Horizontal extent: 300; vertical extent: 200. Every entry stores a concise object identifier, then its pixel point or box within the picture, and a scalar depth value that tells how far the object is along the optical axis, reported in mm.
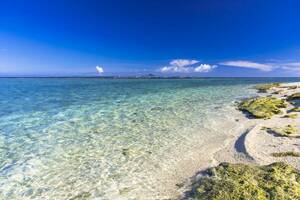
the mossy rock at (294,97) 13342
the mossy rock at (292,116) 8393
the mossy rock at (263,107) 9290
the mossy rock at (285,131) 6200
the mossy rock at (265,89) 23099
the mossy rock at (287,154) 4688
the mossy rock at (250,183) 3176
